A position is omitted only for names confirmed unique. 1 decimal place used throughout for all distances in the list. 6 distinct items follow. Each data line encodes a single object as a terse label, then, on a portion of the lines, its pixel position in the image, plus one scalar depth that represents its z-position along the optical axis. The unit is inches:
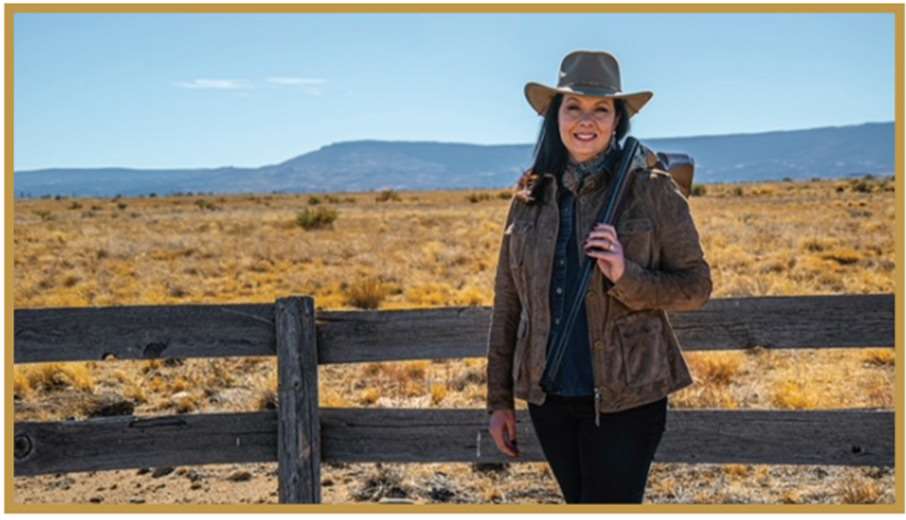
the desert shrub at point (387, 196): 2854.3
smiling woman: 111.4
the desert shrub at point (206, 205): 2392.2
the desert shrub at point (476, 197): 2588.8
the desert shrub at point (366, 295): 589.3
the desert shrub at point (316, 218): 1396.4
